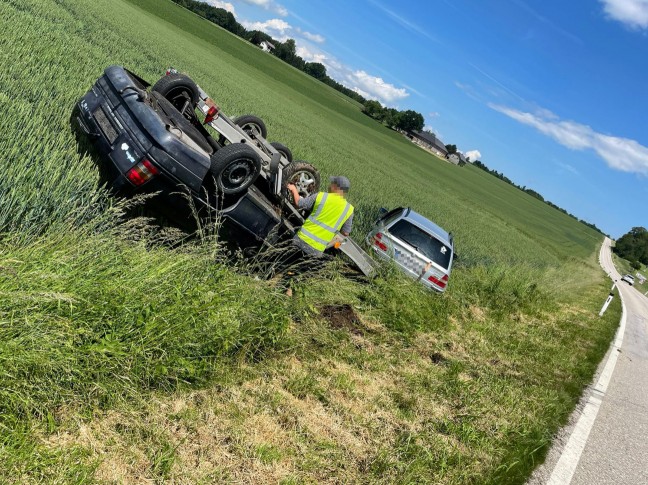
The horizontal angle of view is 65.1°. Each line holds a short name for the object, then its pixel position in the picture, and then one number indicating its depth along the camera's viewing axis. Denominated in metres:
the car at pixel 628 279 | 50.52
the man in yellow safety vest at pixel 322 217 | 6.27
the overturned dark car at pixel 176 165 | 5.15
